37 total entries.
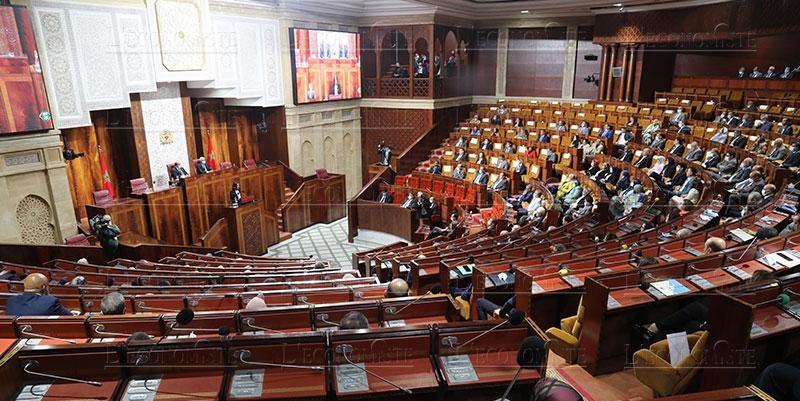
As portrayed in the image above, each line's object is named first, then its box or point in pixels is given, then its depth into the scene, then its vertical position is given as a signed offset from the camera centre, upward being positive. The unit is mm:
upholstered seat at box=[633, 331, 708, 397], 2975 -1759
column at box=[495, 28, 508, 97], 15891 +683
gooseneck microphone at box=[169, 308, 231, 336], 2990 -1388
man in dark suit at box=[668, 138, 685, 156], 9922 -1371
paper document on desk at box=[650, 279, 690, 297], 3785 -1596
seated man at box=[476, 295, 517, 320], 3971 -1848
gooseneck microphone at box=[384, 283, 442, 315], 3633 -1719
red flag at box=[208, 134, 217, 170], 12523 -1782
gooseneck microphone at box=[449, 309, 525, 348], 2881 -1365
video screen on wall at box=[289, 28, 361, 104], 12898 +524
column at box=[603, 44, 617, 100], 13844 +136
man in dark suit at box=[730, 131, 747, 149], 9406 -1166
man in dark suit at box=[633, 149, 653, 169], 9664 -1561
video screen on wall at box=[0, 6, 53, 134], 7465 +168
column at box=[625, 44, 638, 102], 13491 +248
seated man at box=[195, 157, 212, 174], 11258 -1823
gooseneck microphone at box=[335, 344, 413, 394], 2818 -1504
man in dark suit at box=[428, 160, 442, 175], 12539 -2165
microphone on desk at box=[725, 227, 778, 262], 5004 -1546
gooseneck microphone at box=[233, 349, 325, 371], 2762 -1498
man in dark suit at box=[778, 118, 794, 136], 9328 -927
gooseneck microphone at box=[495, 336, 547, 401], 2459 -1351
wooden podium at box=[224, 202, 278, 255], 10477 -3100
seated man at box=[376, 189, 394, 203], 11736 -2682
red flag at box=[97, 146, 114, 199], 10305 -1834
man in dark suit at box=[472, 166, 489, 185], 11156 -2145
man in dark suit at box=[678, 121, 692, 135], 10594 -1062
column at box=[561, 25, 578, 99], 15125 +590
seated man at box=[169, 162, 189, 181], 10969 -1910
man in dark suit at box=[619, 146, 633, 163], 10141 -1531
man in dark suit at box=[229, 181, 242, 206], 10609 -2352
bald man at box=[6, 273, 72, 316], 3729 -1638
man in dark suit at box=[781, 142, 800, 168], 8016 -1280
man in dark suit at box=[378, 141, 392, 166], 14406 -2072
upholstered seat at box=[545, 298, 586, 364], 3764 -1946
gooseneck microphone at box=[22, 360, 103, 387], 2570 -1446
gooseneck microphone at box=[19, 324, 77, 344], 3382 -1638
